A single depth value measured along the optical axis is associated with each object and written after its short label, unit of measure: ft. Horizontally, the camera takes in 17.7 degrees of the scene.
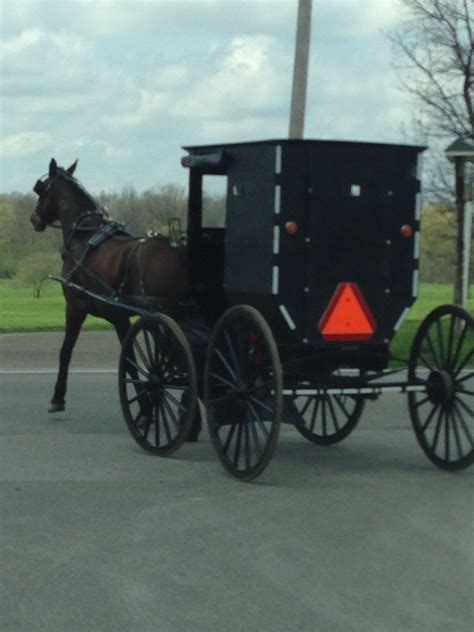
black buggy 31.50
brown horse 38.24
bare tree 90.02
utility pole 68.54
